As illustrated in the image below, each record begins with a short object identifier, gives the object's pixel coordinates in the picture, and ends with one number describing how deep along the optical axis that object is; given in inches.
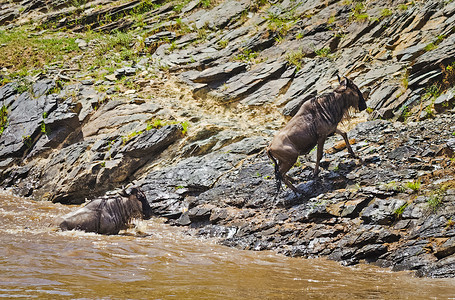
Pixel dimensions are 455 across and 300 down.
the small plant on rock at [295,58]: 1235.1
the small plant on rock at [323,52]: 1225.7
